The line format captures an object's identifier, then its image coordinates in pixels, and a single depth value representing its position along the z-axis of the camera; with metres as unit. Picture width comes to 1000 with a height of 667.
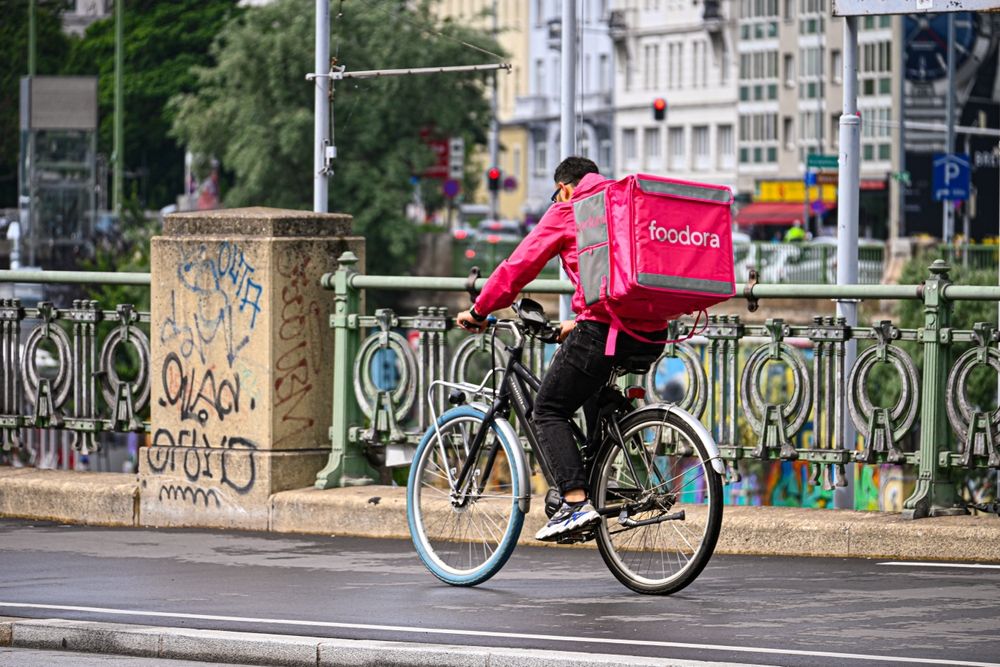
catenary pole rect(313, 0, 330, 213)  25.48
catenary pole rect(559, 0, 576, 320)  23.16
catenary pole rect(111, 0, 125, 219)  69.75
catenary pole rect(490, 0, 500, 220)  68.32
